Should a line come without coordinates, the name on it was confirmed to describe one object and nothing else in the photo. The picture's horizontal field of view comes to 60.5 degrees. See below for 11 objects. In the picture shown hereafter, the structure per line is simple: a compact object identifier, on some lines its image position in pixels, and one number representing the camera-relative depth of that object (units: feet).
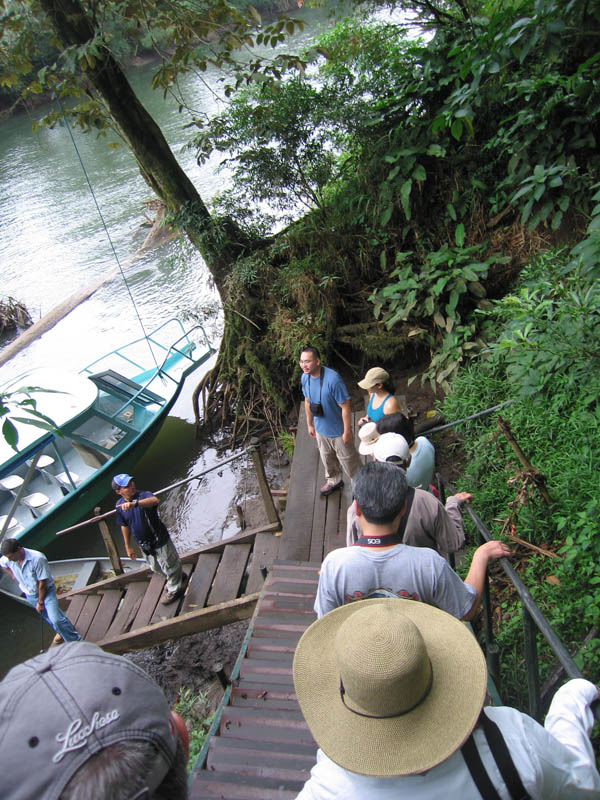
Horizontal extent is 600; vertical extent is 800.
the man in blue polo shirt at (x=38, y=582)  19.85
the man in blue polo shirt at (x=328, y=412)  15.97
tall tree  21.65
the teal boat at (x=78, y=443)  27.81
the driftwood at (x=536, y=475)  13.24
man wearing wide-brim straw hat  4.45
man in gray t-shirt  7.30
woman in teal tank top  14.46
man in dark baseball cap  3.30
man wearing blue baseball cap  18.43
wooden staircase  9.07
